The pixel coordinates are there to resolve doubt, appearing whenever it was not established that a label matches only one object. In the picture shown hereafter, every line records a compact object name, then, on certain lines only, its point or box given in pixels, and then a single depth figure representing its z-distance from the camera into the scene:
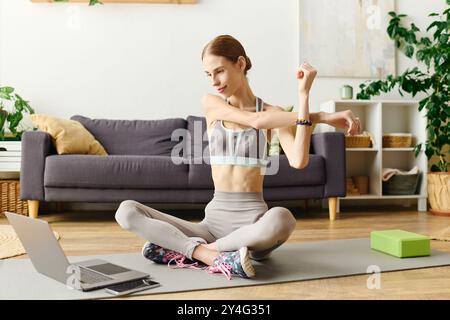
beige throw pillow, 3.14
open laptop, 1.39
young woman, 1.56
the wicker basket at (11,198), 3.32
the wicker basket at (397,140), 3.84
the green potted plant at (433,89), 3.55
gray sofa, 3.00
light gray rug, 1.42
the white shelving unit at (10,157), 3.33
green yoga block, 1.89
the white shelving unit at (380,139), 3.77
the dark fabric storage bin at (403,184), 3.76
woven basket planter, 3.49
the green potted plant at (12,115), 3.48
